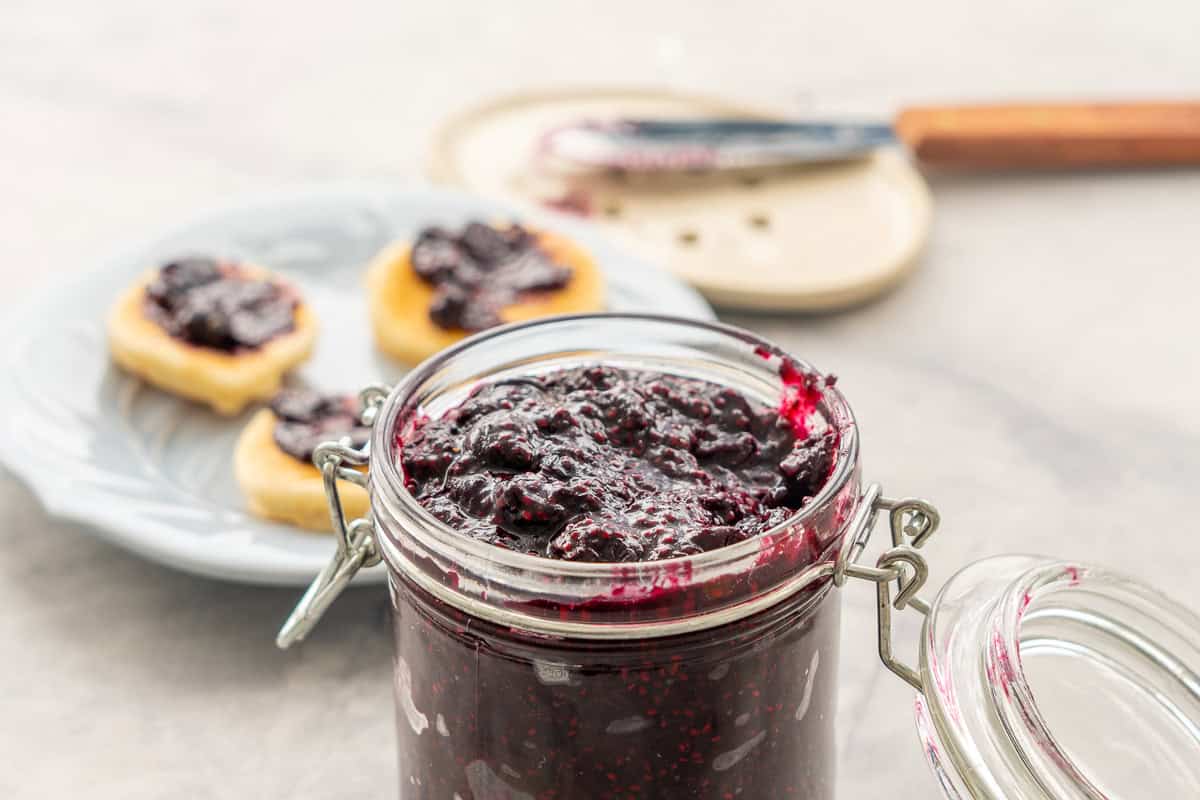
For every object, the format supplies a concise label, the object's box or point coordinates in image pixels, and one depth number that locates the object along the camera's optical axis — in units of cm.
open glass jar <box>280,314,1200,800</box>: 109
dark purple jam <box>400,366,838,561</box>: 113
